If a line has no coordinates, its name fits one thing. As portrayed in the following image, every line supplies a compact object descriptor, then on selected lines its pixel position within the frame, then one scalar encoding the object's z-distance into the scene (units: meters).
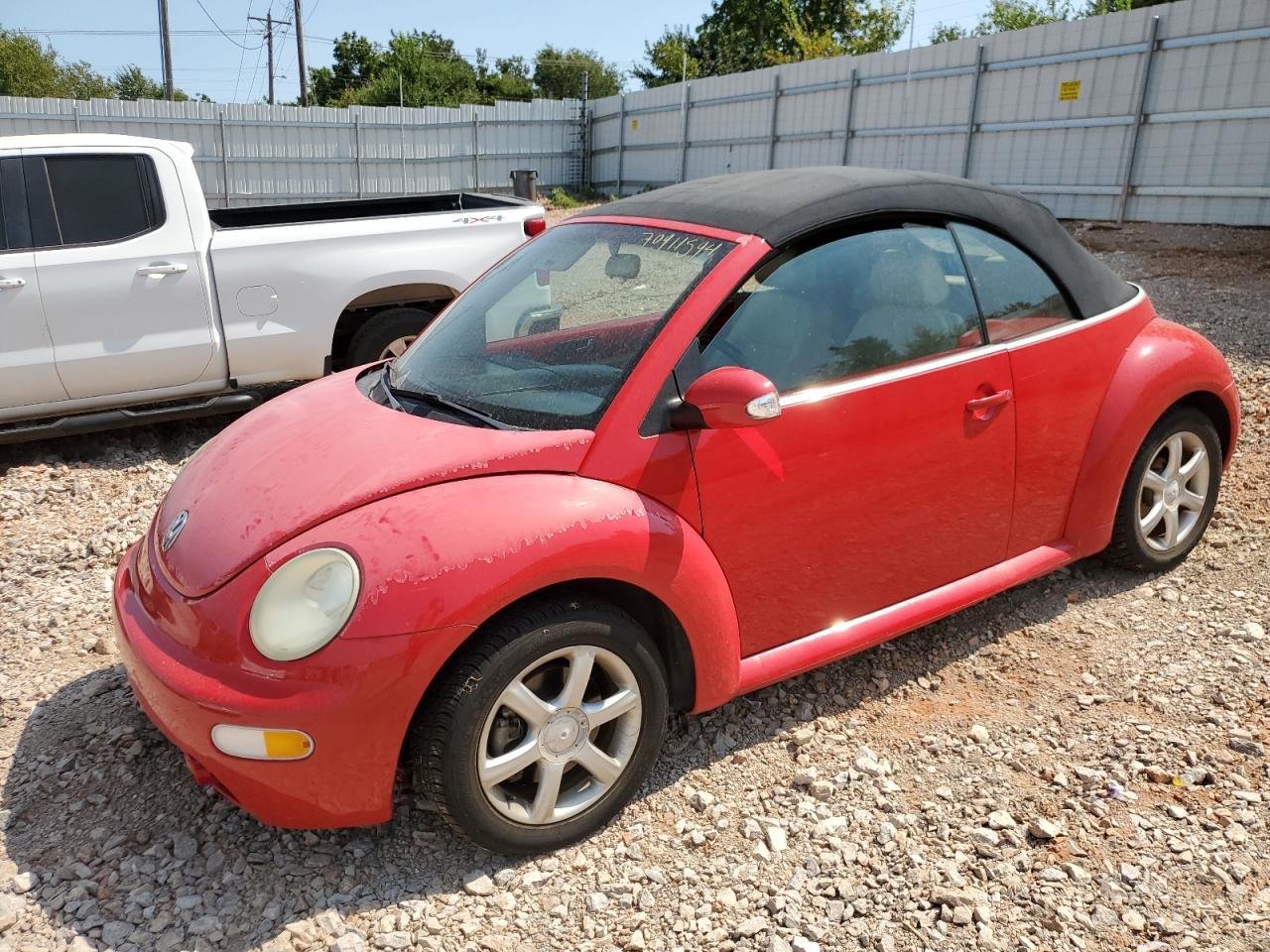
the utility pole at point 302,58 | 40.22
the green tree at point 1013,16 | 37.12
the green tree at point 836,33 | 37.25
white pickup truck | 5.58
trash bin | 8.99
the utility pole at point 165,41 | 35.44
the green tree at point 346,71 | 61.41
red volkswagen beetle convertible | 2.41
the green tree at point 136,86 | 58.78
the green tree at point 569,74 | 67.62
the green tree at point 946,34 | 44.19
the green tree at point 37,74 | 53.47
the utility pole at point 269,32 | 52.31
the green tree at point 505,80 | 64.25
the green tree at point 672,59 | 48.94
